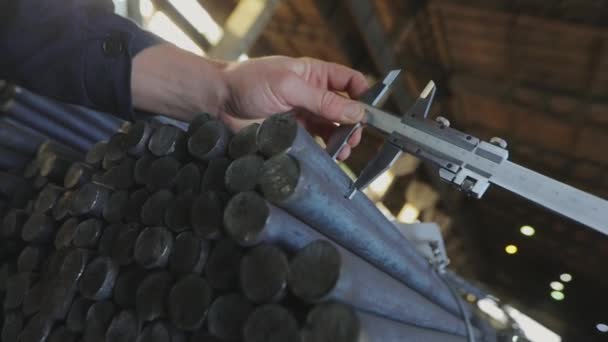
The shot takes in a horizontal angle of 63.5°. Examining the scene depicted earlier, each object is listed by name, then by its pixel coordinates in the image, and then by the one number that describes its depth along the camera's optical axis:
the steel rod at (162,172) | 0.39
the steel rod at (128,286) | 0.37
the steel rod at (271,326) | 0.28
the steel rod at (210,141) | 0.37
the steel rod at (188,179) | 0.37
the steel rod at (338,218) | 0.31
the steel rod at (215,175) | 0.36
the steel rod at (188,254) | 0.34
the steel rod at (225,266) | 0.32
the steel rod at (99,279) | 0.37
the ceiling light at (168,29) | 1.34
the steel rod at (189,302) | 0.32
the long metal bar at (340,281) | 0.27
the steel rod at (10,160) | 0.56
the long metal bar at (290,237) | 0.29
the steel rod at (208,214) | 0.33
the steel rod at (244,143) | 0.36
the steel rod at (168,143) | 0.40
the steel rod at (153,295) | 0.34
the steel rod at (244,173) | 0.32
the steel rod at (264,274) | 0.29
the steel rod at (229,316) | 0.31
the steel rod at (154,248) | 0.35
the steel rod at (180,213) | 0.36
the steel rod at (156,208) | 0.37
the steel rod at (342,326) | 0.26
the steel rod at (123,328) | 0.35
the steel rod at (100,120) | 0.70
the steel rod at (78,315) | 0.39
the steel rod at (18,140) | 0.56
